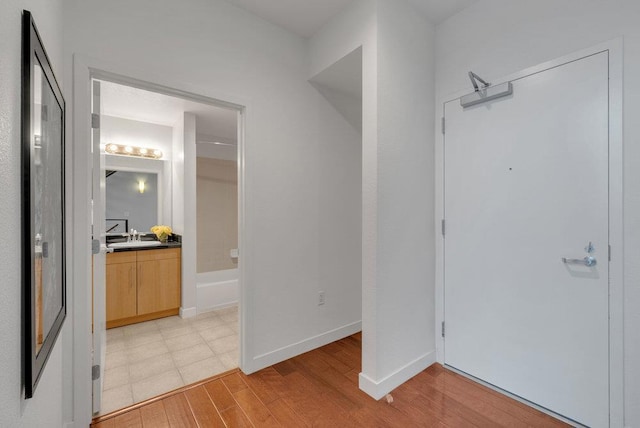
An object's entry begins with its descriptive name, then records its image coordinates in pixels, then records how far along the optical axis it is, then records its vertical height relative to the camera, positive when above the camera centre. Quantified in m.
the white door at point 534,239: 1.64 -0.17
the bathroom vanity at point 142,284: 3.14 -0.82
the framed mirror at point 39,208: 0.78 +0.01
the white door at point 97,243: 1.75 -0.19
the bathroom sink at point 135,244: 3.35 -0.39
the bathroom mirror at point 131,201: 3.74 +0.15
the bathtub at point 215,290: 3.70 -1.02
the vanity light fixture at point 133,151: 3.65 +0.79
